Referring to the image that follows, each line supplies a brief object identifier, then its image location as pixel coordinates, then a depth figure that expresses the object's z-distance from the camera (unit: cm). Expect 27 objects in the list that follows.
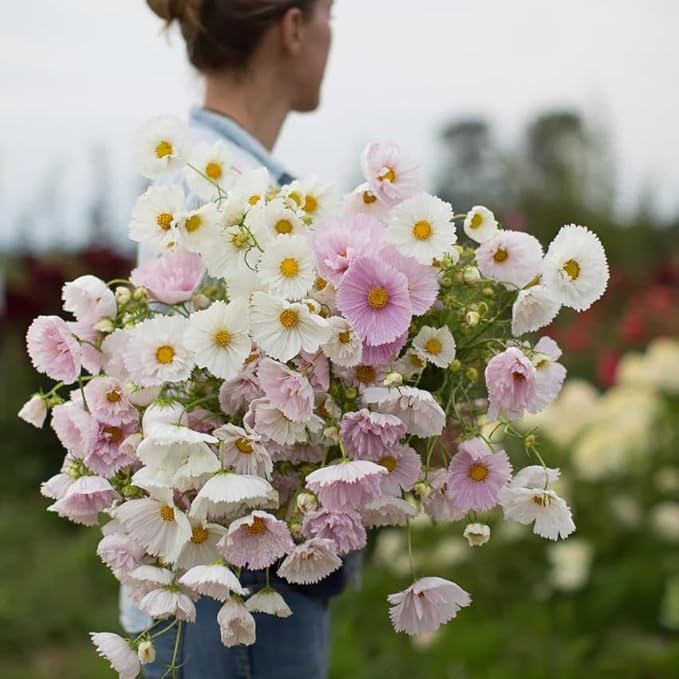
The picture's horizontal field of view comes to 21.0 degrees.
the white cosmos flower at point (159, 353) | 168
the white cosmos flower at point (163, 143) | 183
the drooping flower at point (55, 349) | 174
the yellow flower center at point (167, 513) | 167
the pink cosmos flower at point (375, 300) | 165
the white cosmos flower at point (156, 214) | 176
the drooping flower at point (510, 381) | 165
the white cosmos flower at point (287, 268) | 166
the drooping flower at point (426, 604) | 171
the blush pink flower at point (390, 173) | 177
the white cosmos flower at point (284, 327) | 164
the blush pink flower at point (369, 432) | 165
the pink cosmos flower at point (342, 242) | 167
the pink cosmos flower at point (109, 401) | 172
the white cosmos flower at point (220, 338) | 166
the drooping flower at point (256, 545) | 166
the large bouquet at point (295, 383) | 165
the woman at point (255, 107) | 198
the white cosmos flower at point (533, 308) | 170
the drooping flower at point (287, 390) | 164
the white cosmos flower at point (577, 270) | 171
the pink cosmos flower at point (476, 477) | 170
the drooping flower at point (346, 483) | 162
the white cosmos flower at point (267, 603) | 170
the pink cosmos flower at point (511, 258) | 172
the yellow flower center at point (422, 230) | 170
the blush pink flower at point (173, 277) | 177
